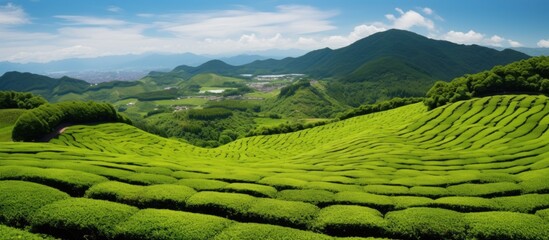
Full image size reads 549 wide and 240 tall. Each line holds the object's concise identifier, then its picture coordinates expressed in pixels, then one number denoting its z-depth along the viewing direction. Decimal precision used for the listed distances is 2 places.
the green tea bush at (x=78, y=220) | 19.89
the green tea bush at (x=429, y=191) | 28.84
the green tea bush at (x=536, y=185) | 28.33
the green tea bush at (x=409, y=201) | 25.02
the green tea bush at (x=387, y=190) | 29.16
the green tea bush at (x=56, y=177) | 25.95
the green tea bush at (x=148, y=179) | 29.27
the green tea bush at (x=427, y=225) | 20.31
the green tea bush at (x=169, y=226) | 19.09
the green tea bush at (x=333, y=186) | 29.70
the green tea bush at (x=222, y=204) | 23.38
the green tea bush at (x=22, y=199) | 20.46
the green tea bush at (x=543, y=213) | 21.83
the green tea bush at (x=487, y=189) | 28.55
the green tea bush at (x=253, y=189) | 27.52
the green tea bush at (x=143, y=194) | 24.31
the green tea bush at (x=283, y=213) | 22.12
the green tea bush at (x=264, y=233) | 18.97
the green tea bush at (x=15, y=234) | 17.44
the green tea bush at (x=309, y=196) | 25.88
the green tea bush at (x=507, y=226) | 19.53
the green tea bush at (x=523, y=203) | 23.98
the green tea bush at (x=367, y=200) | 25.06
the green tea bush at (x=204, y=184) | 28.36
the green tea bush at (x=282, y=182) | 29.97
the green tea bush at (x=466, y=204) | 24.36
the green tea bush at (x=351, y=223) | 21.06
